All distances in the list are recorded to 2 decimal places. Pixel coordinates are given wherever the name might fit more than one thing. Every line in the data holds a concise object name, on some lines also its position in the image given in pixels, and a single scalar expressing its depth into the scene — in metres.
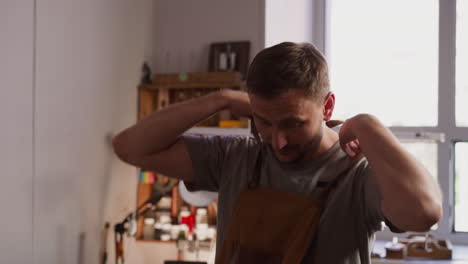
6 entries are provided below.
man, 0.85
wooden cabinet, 2.68
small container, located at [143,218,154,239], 2.79
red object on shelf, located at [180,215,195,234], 2.67
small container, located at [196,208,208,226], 2.72
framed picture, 2.75
